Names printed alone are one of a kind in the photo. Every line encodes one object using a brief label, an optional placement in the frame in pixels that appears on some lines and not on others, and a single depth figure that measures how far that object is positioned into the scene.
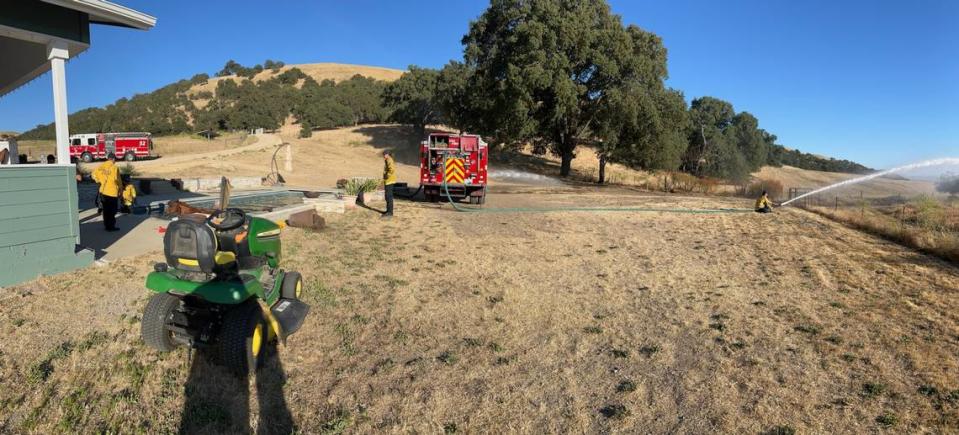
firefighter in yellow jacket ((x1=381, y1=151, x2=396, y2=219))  12.04
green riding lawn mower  3.83
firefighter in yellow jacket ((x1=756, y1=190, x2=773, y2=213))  15.45
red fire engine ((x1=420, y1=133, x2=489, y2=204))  15.80
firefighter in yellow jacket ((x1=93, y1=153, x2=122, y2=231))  8.02
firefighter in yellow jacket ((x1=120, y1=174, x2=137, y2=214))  9.46
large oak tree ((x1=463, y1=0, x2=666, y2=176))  29.14
